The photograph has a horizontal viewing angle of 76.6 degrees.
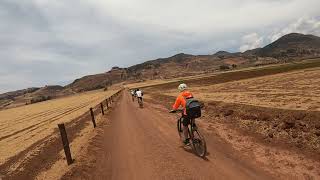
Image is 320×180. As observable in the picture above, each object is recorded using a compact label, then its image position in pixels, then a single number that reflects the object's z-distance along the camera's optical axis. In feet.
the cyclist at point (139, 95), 76.80
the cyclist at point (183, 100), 24.78
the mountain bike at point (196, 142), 24.44
